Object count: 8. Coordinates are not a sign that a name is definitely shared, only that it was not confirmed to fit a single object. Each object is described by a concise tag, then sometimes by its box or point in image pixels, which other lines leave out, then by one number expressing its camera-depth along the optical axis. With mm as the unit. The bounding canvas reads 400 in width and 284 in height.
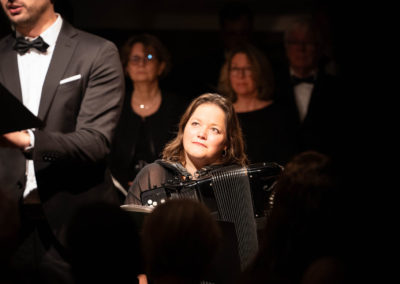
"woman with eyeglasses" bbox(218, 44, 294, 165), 7488
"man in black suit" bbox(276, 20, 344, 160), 7301
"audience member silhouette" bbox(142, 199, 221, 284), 4203
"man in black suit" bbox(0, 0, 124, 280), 5613
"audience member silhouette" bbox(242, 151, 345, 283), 4266
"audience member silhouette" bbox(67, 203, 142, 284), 5586
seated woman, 5988
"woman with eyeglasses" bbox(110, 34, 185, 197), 7223
